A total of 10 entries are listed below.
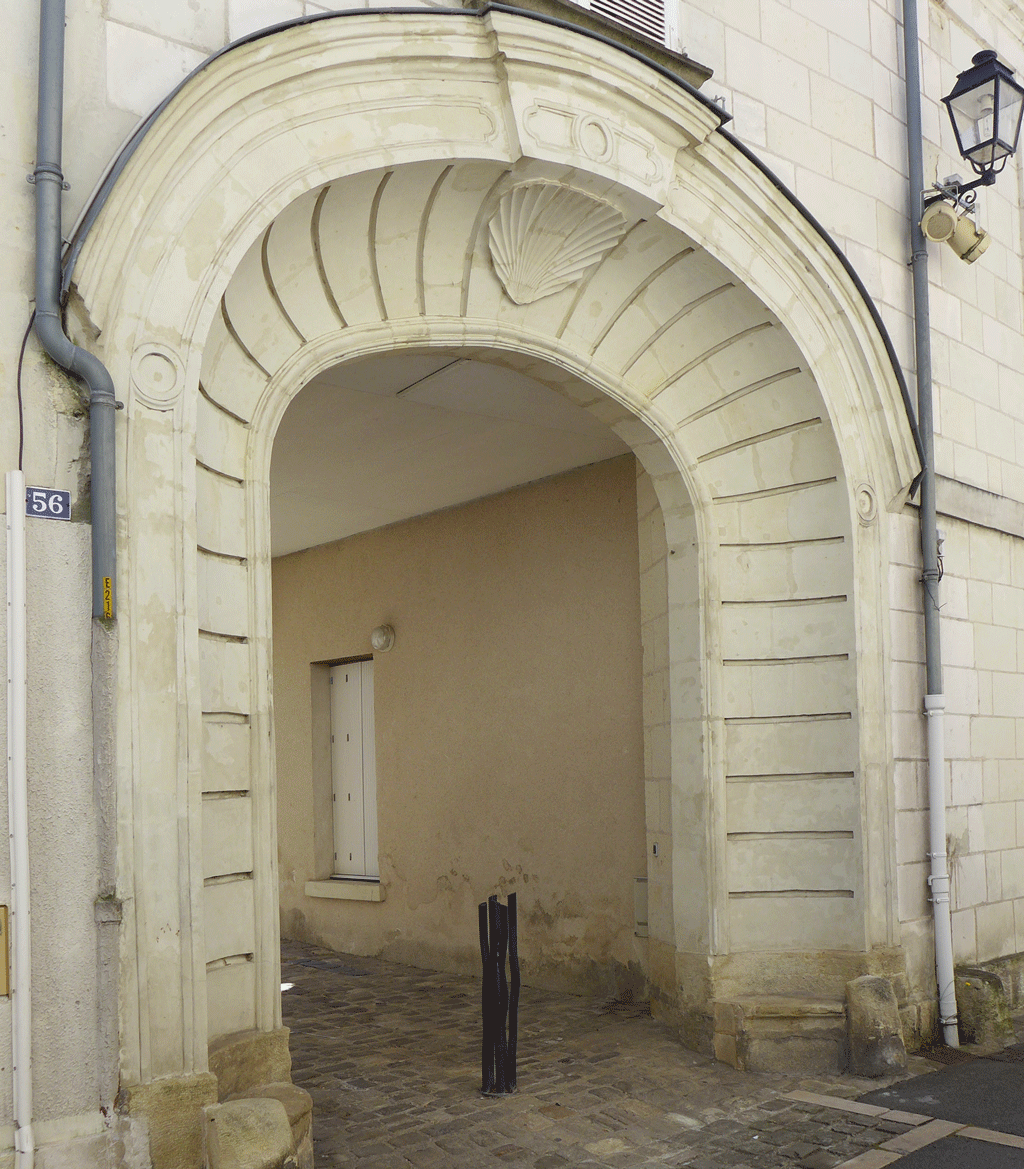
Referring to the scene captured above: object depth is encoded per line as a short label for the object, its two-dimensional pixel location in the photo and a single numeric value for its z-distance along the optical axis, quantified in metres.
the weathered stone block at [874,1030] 5.14
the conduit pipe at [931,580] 5.68
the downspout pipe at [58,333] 3.31
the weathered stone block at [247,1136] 3.32
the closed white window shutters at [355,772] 9.48
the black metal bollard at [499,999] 4.87
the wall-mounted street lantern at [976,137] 5.68
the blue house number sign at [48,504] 3.28
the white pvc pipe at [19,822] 3.07
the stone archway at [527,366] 3.52
